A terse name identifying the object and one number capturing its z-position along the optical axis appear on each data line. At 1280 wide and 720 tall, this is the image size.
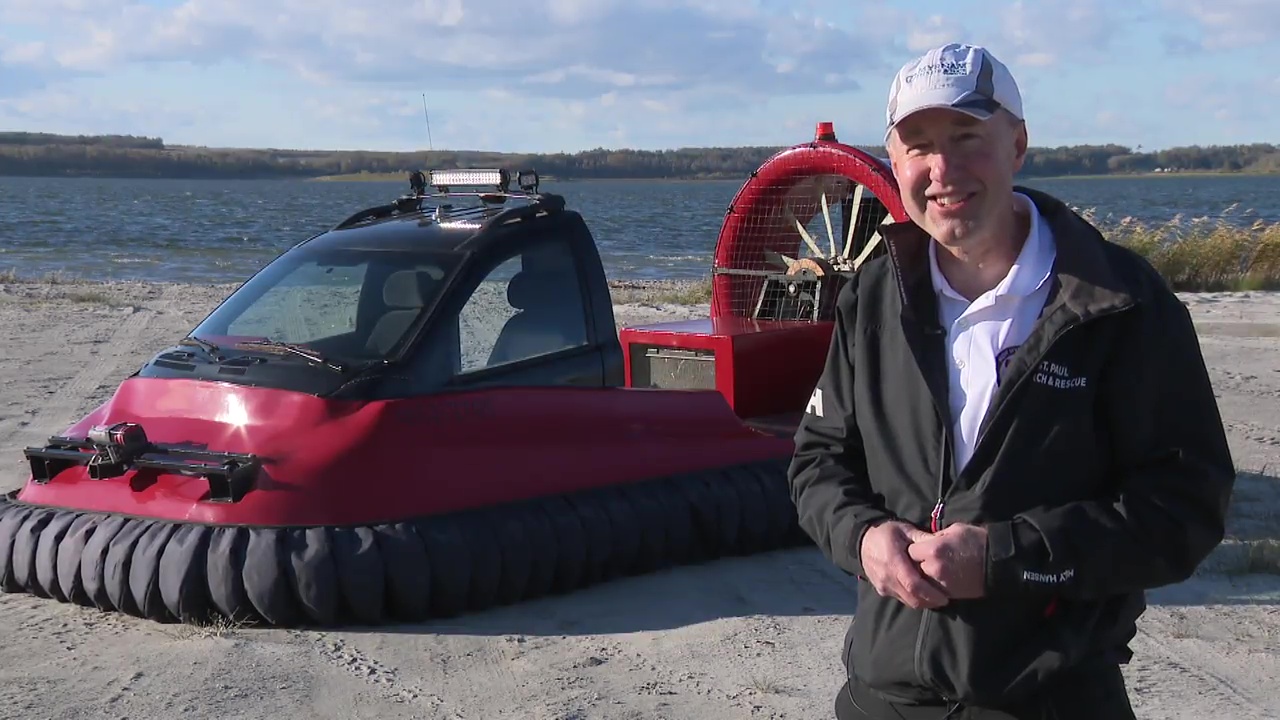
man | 2.08
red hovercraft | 4.72
